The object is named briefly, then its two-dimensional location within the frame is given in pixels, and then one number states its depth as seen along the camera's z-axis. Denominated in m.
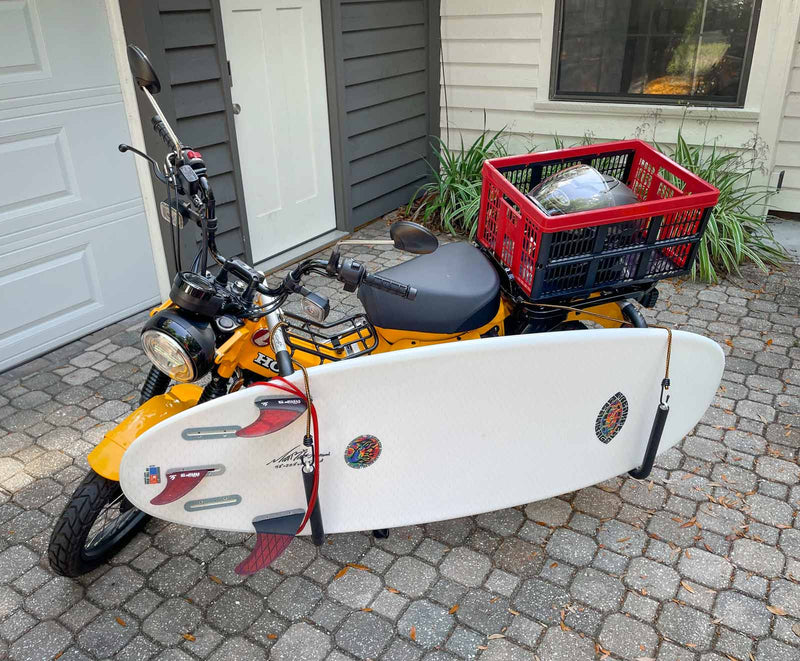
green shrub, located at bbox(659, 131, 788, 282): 4.61
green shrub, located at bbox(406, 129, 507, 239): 5.33
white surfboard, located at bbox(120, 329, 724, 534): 1.95
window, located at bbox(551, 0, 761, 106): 4.96
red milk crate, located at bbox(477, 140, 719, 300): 2.33
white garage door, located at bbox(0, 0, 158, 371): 3.33
